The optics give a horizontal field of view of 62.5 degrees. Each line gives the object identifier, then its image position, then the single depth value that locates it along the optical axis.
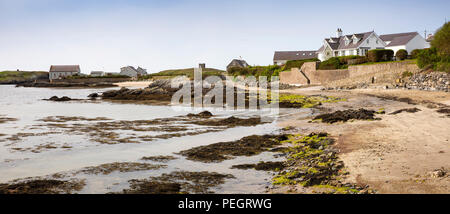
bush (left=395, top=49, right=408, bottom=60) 43.41
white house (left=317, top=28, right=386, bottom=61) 63.66
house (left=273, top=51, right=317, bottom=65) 90.38
